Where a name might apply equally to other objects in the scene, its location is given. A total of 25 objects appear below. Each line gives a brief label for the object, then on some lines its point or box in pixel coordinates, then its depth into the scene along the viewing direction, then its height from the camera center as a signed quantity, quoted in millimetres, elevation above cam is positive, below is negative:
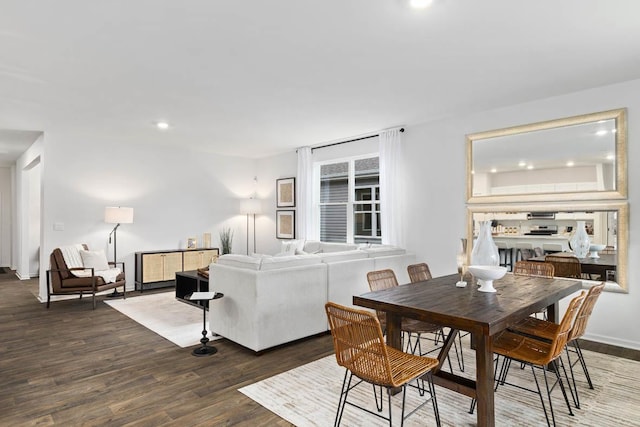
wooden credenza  6770 -867
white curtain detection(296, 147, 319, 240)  7309 +356
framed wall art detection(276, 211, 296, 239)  7781 -135
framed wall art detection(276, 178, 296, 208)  7793 +549
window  6488 +309
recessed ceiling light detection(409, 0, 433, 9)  2445 +1419
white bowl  2820 -437
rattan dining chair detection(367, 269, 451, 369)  2990 -862
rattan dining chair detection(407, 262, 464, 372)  3799 -581
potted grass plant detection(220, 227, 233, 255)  8023 -460
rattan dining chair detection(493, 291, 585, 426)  2277 -877
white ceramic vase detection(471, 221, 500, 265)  3170 -291
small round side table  3662 -1235
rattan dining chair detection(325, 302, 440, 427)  1986 -777
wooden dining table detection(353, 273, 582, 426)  2137 -579
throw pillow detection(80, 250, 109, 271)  5965 -662
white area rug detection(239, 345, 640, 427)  2479 -1350
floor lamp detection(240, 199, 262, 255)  8238 +266
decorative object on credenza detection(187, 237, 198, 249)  7625 -505
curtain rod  6325 +1392
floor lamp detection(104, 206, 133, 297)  6277 +63
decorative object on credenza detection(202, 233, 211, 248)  7809 -456
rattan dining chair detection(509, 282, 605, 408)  2518 -896
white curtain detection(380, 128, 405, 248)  5797 +453
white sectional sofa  3648 -802
